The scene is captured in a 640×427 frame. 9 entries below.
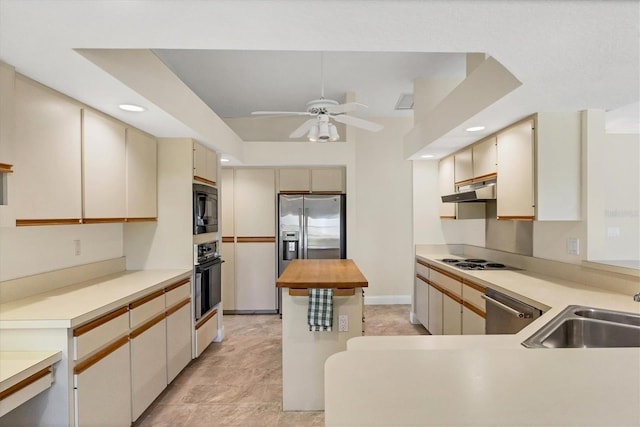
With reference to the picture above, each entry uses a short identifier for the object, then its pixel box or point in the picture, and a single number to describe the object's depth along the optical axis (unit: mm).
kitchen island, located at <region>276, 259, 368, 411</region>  2488
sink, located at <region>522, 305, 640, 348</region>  1634
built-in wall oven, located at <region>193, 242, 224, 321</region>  3289
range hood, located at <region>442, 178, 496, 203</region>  3039
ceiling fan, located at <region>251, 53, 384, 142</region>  2908
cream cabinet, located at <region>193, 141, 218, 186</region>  3299
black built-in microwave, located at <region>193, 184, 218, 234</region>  3268
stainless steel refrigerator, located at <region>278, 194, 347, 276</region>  4668
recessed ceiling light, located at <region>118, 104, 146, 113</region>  2256
